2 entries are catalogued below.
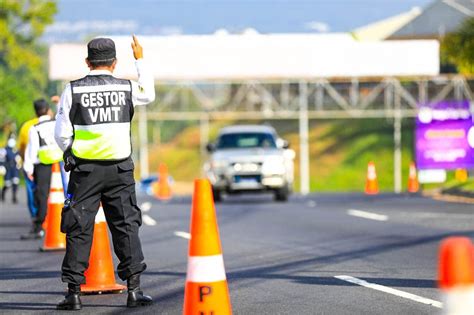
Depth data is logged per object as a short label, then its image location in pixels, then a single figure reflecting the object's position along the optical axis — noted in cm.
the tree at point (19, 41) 7125
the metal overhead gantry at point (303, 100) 5866
